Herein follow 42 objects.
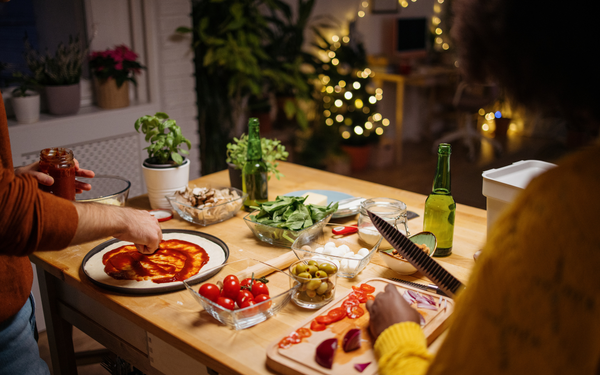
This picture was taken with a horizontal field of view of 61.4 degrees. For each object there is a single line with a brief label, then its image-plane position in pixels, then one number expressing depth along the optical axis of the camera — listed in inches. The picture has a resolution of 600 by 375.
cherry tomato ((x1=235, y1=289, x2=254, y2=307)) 43.8
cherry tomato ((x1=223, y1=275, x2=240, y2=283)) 45.1
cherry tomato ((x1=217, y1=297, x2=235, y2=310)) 42.7
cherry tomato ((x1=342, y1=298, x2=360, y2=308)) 44.4
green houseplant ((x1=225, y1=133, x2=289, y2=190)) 74.4
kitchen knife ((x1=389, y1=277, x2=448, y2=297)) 47.8
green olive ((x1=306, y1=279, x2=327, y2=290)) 45.1
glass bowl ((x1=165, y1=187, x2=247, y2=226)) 64.4
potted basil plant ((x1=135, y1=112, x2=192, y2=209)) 69.6
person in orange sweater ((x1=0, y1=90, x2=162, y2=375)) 37.9
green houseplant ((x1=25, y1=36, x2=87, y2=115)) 111.7
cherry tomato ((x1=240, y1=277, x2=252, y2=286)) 47.0
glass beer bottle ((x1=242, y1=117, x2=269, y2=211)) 67.6
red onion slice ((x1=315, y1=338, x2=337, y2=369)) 36.6
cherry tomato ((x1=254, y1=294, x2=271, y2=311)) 43.0
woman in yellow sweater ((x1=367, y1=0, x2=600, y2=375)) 23.0
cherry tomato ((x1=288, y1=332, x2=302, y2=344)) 39.4
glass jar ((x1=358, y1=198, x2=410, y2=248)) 57.2
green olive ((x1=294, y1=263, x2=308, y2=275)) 46.6
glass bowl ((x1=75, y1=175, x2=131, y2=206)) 68.2
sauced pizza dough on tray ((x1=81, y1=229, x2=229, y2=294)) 48.7
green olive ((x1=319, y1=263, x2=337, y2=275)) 46.8
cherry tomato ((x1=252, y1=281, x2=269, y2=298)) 45.2
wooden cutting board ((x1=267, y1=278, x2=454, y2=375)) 36.6
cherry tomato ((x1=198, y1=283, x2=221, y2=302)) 43.9
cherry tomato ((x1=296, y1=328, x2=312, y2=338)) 40.2
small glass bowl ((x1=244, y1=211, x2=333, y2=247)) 57.0
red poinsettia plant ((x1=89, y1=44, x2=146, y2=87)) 117.9
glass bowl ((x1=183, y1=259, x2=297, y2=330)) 42.5
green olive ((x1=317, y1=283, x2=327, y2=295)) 45.4
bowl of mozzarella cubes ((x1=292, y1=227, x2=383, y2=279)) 50.8
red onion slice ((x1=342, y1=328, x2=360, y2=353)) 38.2
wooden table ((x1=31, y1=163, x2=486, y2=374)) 41.5
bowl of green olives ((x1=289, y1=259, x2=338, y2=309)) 45.4
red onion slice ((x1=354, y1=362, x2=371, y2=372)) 36.2
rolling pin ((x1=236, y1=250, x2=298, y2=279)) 49.8
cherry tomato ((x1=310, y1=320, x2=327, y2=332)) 41.1
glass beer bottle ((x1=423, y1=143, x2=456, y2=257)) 54.9
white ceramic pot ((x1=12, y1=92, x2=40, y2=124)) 105.3
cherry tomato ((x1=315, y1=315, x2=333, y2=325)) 41.8
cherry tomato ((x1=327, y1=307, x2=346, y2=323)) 42.4
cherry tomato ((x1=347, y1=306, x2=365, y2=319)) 43.1
